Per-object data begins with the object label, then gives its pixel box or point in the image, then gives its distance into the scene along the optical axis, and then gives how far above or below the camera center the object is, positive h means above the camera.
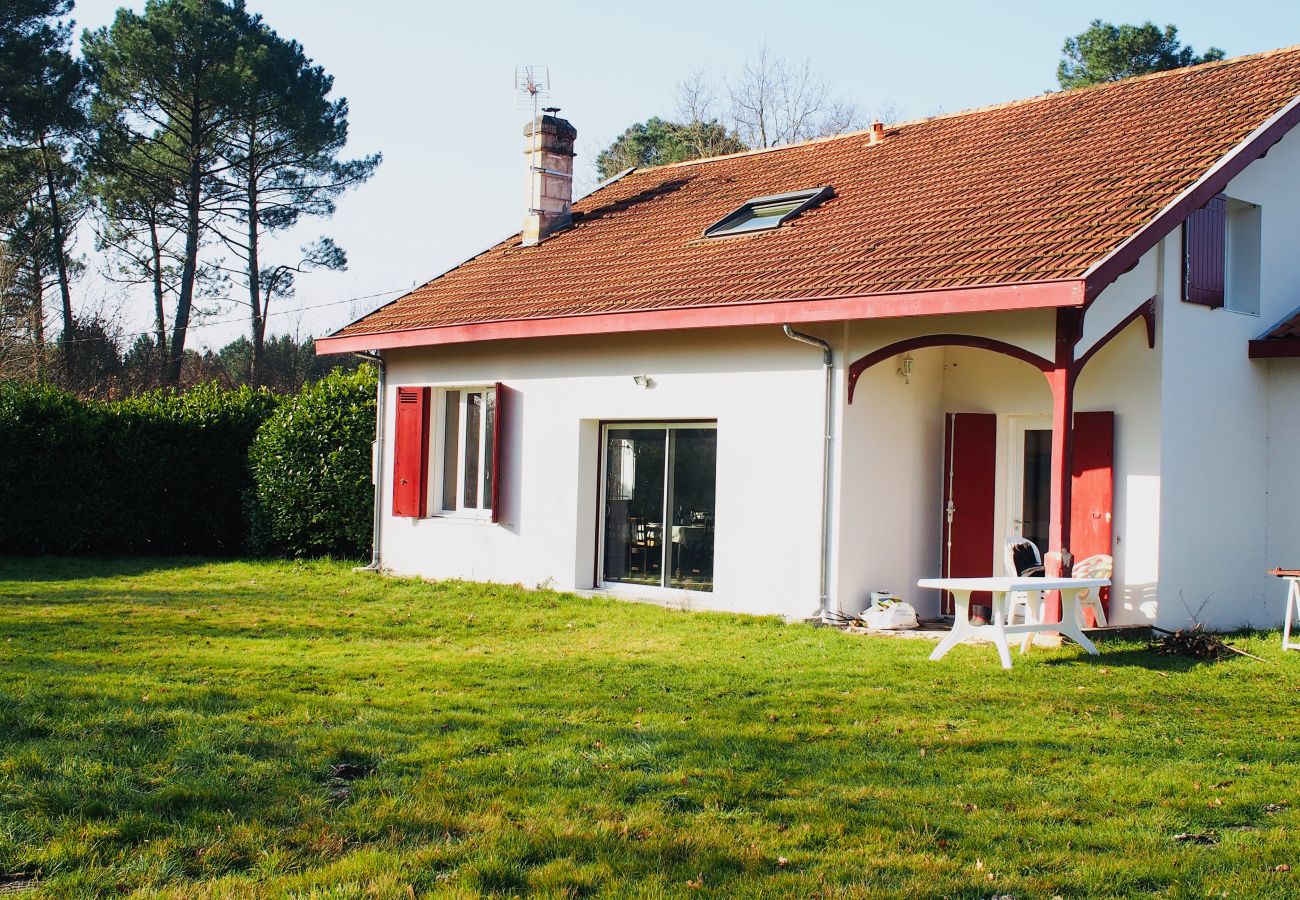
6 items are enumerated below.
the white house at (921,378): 10.92 +1.07
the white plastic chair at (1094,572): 10.65 -0.66
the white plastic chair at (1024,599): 10.10 -0.87
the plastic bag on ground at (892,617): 11.29 -1.13
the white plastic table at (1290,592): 10.20 -0.75
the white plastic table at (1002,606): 9.12 -0.84
